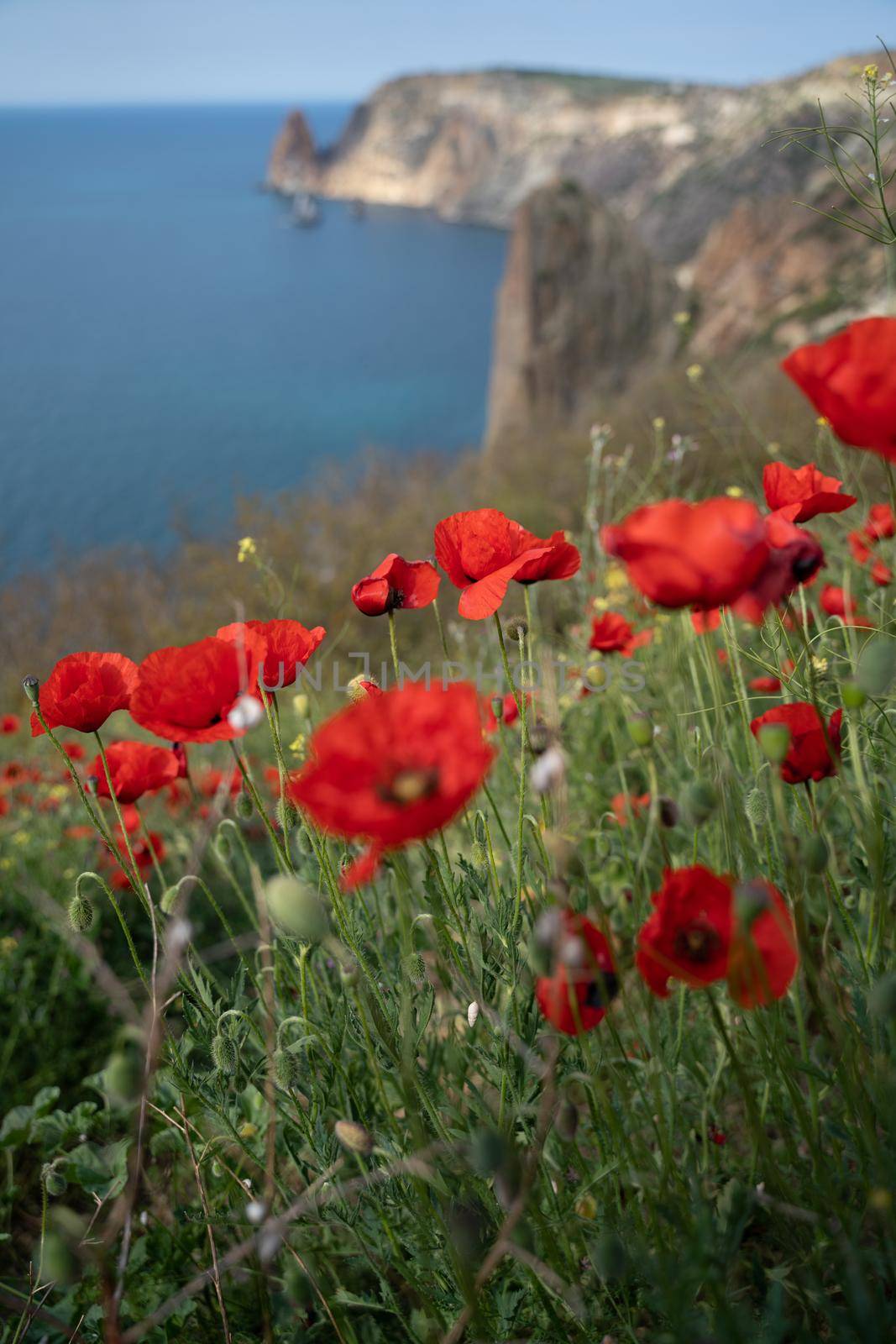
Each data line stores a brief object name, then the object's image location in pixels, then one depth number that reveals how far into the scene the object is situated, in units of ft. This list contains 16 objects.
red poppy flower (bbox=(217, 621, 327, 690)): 1.76
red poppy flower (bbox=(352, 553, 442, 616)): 1.95
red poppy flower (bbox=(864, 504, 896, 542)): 2.60
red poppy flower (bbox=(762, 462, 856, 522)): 1.75
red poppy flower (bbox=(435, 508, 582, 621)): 1.82
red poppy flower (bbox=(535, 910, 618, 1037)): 1.40
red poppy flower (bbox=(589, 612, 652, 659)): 2.77
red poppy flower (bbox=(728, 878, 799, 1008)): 1.35
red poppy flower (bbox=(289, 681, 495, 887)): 1.24
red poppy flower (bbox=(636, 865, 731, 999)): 1.47
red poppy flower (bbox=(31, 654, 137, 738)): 1.82
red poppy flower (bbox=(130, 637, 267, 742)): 1.65
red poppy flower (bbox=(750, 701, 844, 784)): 1.74
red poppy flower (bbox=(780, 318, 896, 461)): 1.33
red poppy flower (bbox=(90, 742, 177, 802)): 2.16
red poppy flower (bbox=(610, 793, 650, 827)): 2.82
